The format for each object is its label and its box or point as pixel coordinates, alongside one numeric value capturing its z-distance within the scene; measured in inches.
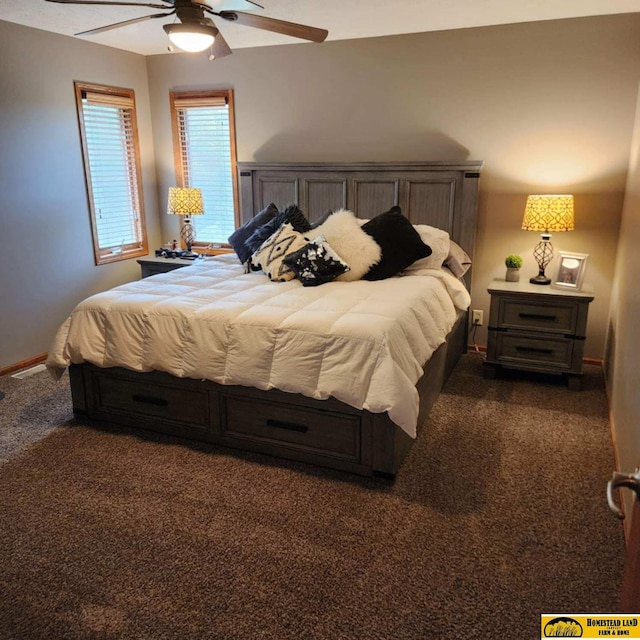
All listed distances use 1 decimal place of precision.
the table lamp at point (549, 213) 145.6
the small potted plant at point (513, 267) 157.0
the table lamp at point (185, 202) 191.2
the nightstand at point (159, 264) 188.1
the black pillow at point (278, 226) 158.1
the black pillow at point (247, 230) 165.0
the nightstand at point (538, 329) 143.4
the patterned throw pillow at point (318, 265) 135.5
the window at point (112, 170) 181.3
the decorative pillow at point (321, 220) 162.0
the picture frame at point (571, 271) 148.9
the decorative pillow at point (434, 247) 150.4
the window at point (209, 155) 196.9
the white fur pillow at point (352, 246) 140.0
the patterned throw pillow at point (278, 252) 141.2
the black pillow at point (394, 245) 141.6
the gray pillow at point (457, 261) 157.1
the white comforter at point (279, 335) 97.6
